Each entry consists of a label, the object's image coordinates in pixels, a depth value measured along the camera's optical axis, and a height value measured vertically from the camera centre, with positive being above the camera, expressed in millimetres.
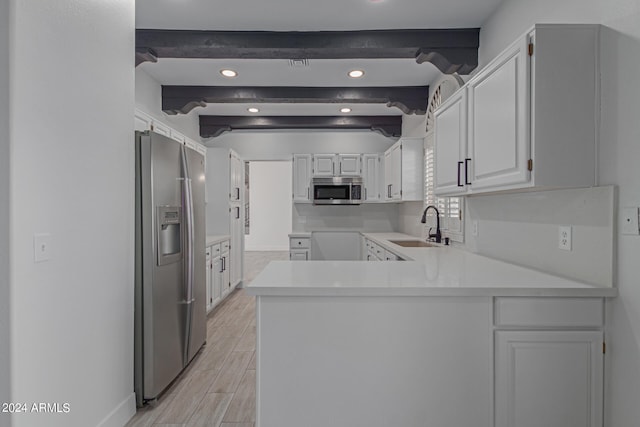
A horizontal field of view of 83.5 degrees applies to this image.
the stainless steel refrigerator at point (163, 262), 2199 -346
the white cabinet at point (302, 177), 5516 +511
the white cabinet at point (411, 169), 4203 +483
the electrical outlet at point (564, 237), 1737 -135
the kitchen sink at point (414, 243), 3650 -352
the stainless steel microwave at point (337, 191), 5406 +288
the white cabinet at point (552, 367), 1516 -664
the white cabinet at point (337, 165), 5488 +690
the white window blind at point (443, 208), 3111 +21
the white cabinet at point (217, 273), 3859 -733
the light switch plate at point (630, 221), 1378 -43
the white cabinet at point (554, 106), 1555 +460
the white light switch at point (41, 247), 1404 -148
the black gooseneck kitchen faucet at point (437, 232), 3530 -217
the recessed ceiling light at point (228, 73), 3572 +1386
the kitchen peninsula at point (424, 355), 1519 -624
